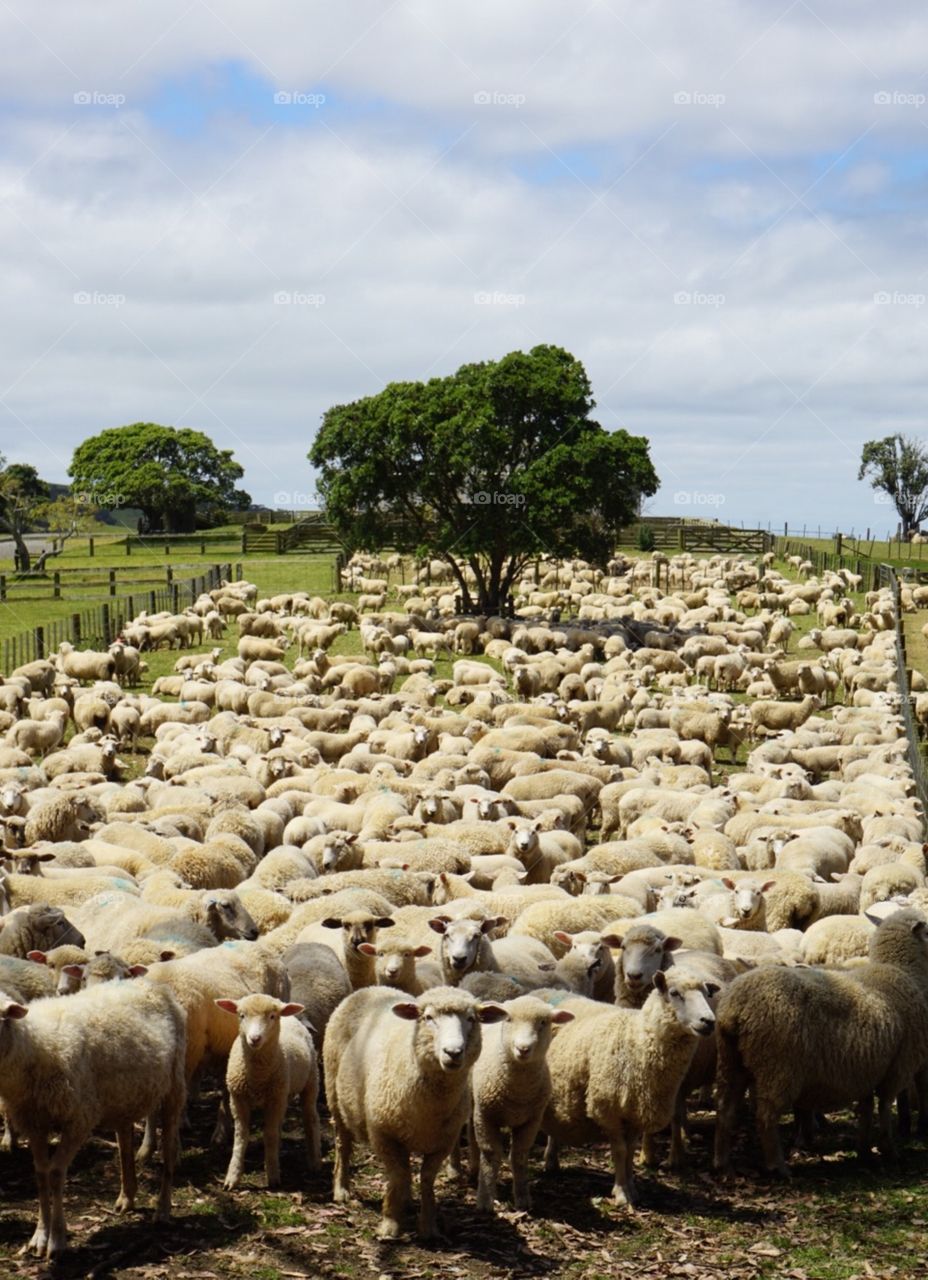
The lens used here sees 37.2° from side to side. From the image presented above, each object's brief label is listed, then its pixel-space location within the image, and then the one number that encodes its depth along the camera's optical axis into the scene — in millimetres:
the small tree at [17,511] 64188
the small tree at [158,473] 91938
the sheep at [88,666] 30234
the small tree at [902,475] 103750
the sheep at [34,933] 9977
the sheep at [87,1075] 7156
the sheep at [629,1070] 8125
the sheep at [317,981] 9406
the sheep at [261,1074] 8102
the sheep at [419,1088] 7512
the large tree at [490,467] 41250
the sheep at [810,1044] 8547
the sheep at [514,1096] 7879
